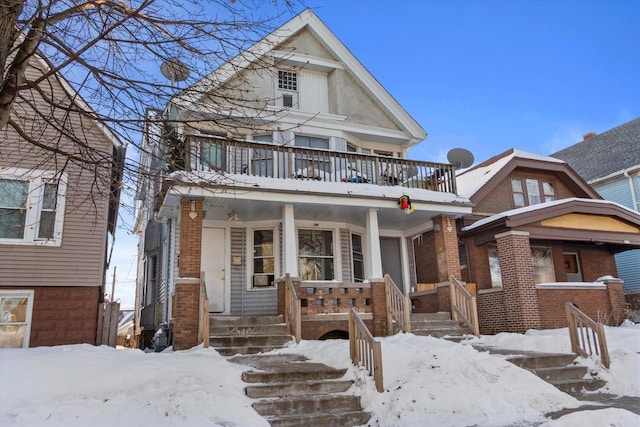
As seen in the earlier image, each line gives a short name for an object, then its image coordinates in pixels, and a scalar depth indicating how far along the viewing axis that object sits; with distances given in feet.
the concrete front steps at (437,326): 39.83
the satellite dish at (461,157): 56.80
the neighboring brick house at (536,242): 47.24
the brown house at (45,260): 38.52
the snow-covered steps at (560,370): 28.66
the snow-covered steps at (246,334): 33.71
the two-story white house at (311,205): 40.83
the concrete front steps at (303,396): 22.65
